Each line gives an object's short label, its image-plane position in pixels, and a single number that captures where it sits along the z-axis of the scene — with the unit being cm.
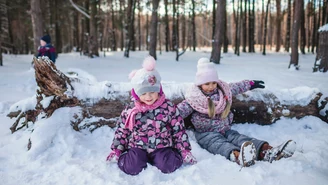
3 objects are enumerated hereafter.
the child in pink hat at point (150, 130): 250
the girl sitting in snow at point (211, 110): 296
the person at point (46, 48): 723
